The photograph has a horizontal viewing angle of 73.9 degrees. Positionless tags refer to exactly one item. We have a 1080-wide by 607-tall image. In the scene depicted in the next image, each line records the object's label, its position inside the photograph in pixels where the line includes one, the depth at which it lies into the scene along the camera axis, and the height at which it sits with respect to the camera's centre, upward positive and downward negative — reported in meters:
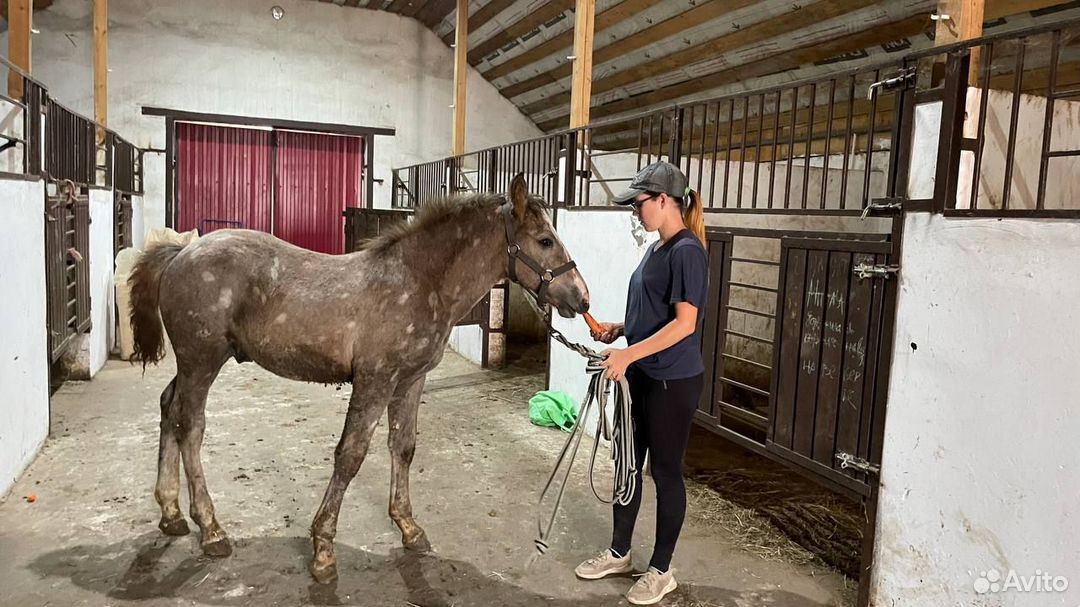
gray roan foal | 2.45 -0.23
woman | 2.11 -0.28
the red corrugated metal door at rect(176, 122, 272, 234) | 9.24 +0.68
